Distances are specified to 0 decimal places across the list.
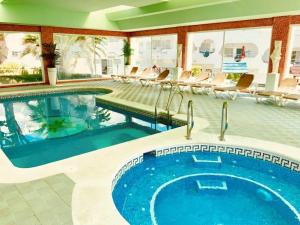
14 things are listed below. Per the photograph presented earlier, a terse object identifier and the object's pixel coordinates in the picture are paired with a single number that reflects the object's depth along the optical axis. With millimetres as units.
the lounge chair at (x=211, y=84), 9515
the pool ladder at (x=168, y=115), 6099
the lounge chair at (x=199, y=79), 10398
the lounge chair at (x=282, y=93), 7473
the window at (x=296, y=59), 10634
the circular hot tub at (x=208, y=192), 2842
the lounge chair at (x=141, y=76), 12737
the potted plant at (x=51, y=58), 11719
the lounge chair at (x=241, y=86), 8578
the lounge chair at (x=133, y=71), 13805
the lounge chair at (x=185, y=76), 11148
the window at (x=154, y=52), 15191
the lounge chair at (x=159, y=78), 11562
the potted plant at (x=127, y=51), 14711
